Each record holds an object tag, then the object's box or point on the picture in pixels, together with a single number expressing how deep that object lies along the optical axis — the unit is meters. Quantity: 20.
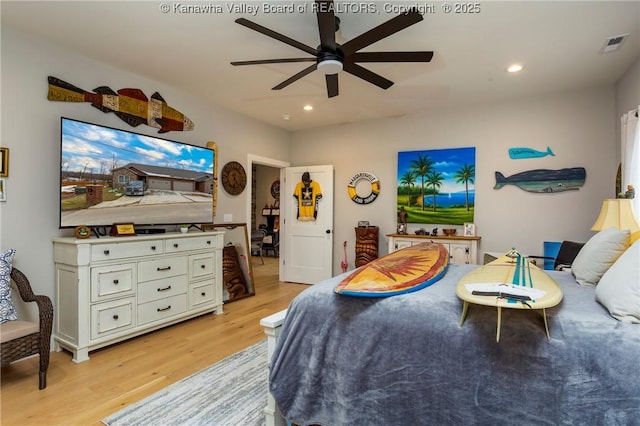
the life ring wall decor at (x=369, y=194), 5.07
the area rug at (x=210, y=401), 1.88
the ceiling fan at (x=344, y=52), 1.84
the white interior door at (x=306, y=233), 5.33
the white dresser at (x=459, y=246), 4.18
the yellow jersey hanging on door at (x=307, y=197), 5.42
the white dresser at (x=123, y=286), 2.66
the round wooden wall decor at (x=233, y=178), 4.50
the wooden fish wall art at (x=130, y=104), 2.91
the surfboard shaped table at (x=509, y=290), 1.26
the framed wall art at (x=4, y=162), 2.54
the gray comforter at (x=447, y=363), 1.21
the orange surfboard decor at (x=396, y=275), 1.58
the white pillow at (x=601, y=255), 1.78
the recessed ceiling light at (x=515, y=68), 3.20
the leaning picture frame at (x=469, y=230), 4.30
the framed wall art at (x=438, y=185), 4.43
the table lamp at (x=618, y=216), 2.73
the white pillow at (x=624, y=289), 1.27
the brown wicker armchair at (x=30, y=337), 2.12
